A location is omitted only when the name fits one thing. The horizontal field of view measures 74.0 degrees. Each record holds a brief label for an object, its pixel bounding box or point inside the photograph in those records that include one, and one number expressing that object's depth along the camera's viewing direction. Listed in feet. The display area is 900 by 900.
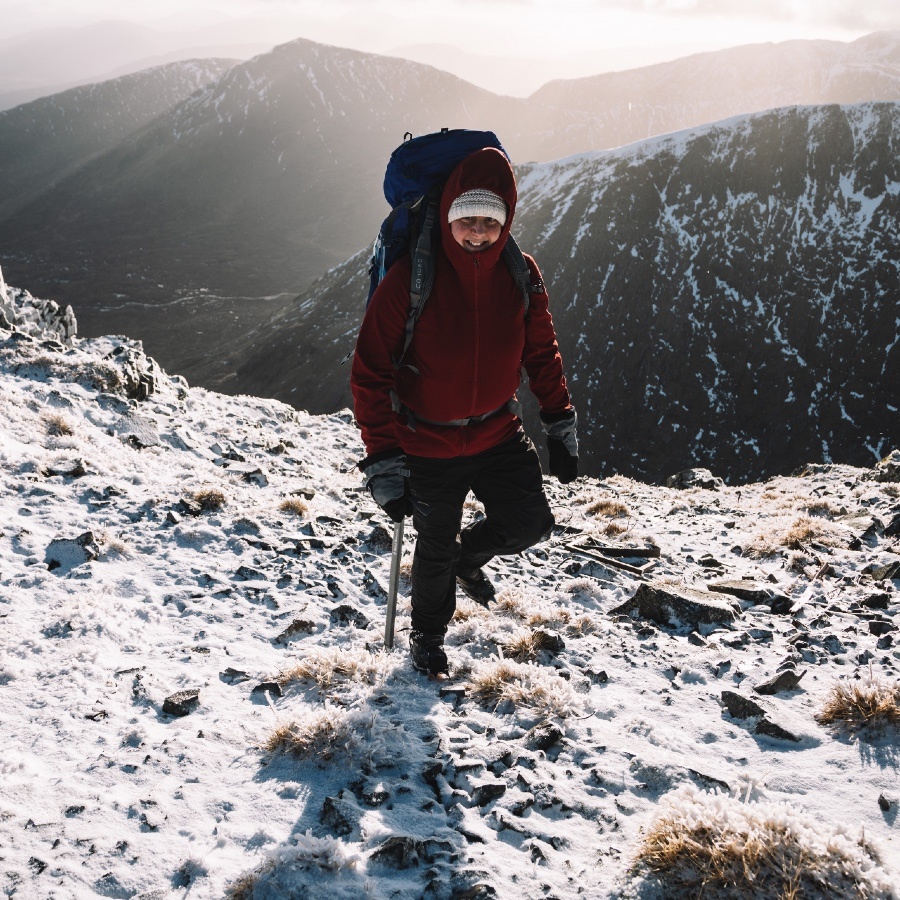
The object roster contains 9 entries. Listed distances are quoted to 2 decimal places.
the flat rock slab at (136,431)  33.45
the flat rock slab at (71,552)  18.79
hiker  13.17
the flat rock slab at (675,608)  19.15
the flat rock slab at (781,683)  14.52
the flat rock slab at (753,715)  12.64
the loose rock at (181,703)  13.17
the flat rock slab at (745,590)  20.94
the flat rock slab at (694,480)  58.18
